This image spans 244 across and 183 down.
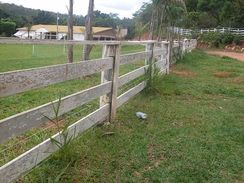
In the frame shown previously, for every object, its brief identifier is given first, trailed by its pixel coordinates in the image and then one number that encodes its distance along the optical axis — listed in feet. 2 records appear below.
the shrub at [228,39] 80.83
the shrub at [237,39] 79.58
